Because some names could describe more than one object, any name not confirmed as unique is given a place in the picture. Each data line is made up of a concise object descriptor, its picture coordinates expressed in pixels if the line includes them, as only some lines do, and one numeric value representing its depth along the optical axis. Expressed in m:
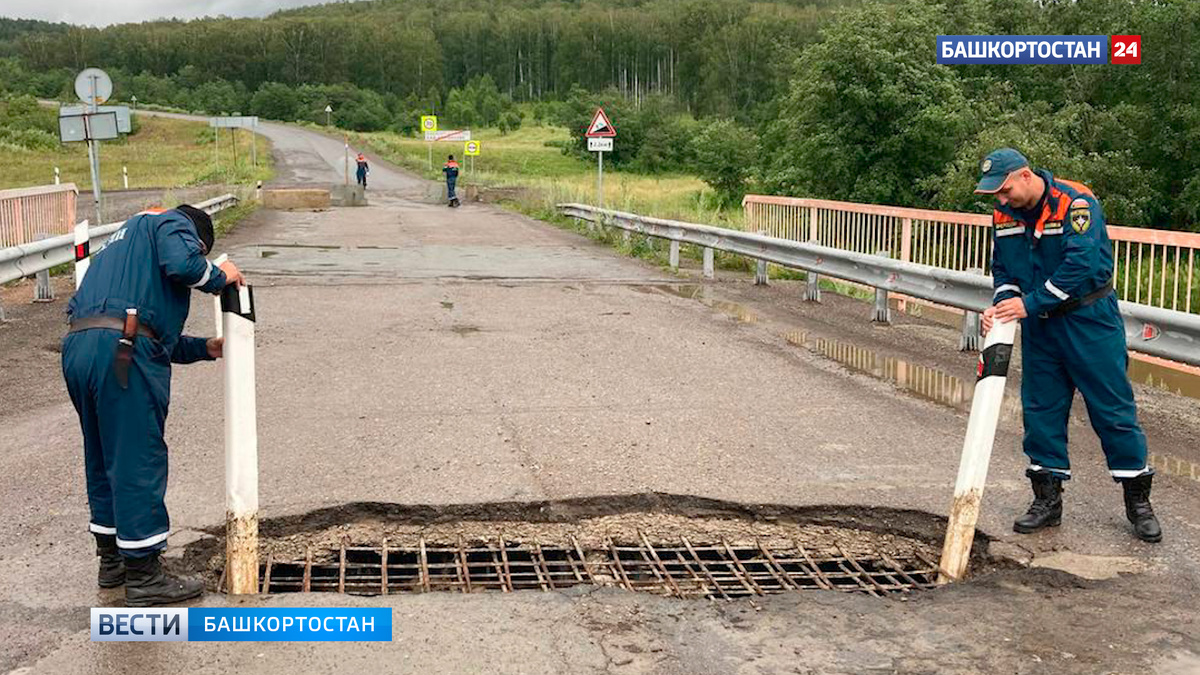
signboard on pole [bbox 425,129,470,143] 45.78
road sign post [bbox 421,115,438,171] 49.34
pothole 4.62
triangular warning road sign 23.94
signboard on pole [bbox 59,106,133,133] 15.91
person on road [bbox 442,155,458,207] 37.34
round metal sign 17.23
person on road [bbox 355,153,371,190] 44.41
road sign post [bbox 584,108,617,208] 23.42
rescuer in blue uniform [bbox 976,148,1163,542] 5.08
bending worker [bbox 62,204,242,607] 4.20
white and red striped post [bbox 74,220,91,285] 5.59
